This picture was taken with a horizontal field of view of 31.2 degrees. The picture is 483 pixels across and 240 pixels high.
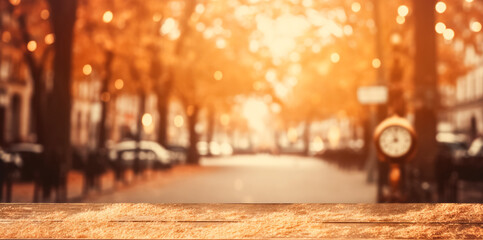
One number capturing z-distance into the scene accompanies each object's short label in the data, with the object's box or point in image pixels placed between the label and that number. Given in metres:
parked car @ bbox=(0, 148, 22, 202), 16.12
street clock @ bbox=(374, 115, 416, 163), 13.37
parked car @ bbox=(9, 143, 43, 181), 28.91
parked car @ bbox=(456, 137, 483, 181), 20.89
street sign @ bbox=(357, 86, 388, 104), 17.75
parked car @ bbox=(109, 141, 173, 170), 38.97
